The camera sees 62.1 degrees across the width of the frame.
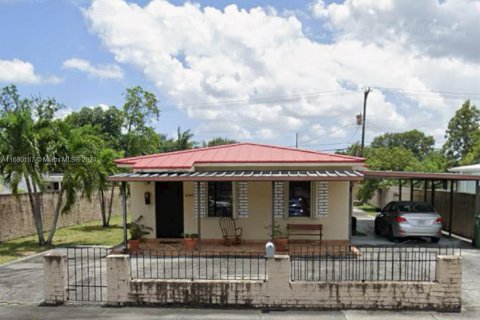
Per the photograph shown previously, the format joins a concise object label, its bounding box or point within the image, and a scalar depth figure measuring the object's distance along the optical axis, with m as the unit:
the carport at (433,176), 12.36
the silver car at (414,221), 12.94
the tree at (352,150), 59.51
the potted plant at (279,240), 11.48
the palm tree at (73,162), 12.98
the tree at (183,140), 43.91
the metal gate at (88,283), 7.40
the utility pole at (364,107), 30.21
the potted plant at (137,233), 11.84
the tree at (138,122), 30.80
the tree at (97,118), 43.25
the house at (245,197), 12.41
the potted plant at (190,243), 11.70
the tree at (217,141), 62.16
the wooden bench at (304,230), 12.33
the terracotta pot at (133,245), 11.81
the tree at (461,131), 36.34
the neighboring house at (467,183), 19.07
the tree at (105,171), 18.26
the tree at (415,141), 84.62
